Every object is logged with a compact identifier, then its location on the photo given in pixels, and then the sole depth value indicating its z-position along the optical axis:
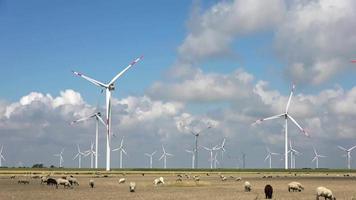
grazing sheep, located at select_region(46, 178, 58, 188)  71.68
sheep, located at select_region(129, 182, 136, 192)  57.75
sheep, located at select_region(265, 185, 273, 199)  46.91
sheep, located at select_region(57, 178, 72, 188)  65.07
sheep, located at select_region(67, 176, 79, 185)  71.12
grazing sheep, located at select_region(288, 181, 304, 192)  59.33
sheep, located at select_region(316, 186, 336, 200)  45.25
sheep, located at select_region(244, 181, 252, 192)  61.17
